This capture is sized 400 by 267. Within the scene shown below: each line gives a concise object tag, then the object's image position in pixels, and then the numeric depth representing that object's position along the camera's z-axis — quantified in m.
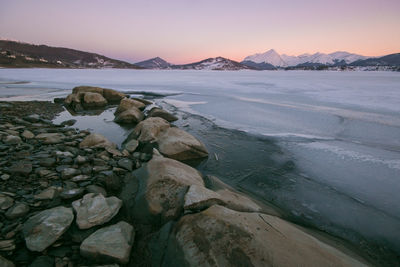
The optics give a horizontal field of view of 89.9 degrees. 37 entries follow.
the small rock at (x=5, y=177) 3.16
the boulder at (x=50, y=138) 4.96
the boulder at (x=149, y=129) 5.36
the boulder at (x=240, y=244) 1.79
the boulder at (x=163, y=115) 8.16
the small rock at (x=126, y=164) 4.02
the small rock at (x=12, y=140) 4.63
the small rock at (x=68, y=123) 7.29
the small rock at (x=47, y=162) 3.75
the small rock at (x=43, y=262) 1.92
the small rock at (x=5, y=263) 1.80
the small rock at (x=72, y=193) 2.90
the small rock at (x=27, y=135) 5.16
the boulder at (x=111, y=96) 13.05
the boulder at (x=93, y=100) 10.96
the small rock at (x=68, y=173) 3.40
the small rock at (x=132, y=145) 4.85
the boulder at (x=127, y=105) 9.08
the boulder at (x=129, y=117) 7.82
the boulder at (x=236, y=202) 2.67
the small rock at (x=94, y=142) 4.83
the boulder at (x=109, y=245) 1.96
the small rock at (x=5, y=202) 2.55
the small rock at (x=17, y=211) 2.41
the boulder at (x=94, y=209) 2.35
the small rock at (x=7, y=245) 2.01
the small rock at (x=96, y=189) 3.10
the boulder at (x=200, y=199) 2.47
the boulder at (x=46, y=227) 2.06
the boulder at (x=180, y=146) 4.73
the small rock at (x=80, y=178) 3.36
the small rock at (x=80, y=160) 3.96
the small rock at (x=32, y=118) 7.08
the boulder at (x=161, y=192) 2.63
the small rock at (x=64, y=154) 4.17
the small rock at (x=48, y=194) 2.84
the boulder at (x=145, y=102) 11.65
